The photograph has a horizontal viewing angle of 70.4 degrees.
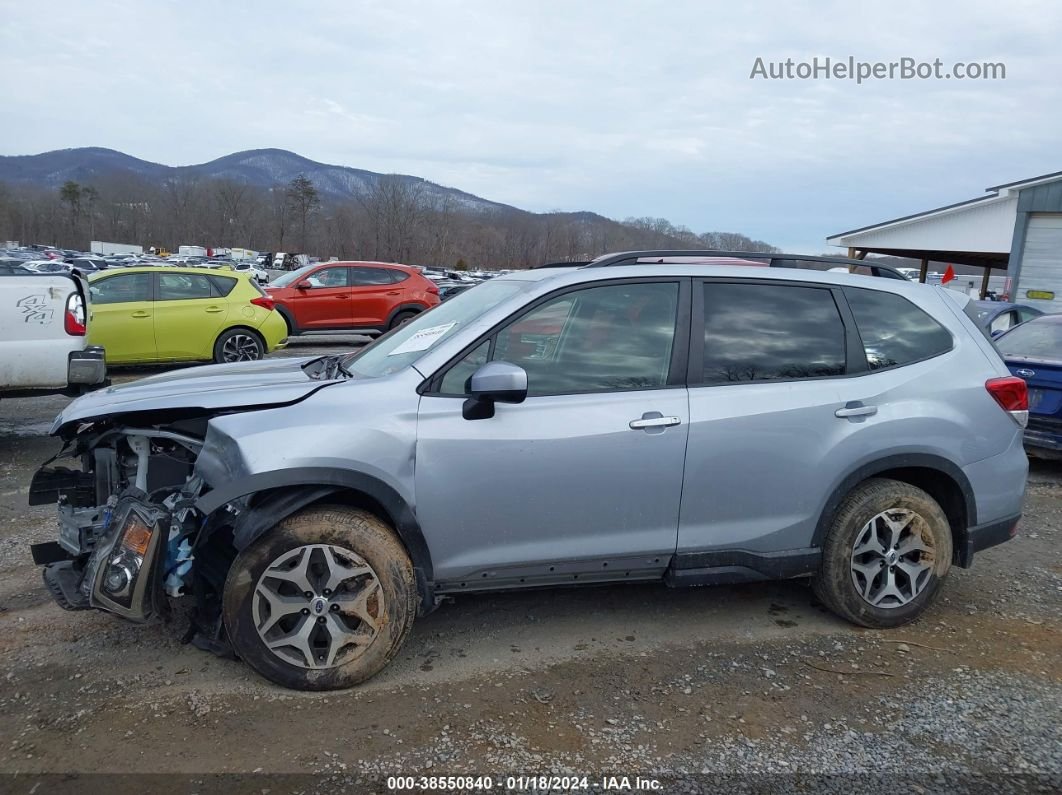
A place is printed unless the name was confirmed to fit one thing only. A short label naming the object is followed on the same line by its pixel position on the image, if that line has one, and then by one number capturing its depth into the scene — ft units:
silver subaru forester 10.28
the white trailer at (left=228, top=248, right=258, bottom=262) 341.60
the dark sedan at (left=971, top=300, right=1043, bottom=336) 38.63
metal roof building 65.47
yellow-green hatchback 34.14
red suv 50.01
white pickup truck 20.95
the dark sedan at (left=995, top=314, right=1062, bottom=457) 22.13
